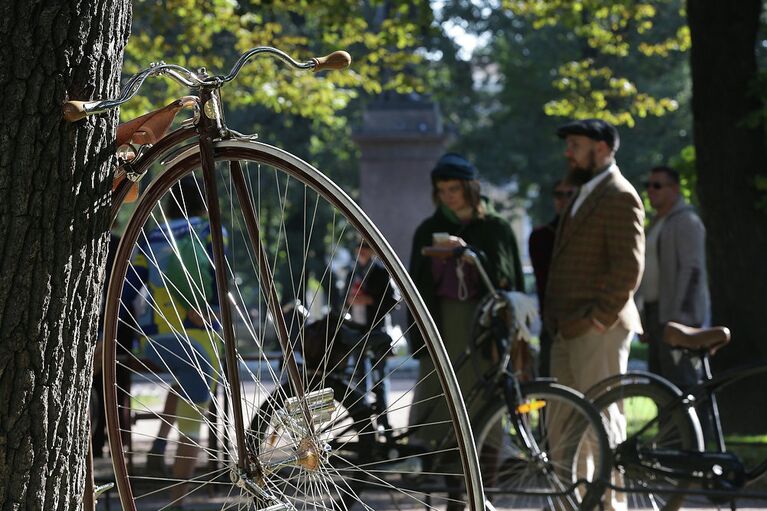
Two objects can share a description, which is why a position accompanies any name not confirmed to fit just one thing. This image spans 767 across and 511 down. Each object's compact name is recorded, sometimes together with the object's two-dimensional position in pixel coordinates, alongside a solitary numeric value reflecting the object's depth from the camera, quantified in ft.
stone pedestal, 118.32
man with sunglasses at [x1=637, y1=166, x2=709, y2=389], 56.34
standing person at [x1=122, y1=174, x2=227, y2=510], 39.37
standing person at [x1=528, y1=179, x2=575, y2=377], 49.57
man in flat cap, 42.32
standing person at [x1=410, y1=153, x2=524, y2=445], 45.68
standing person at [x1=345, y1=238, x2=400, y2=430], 44.09
